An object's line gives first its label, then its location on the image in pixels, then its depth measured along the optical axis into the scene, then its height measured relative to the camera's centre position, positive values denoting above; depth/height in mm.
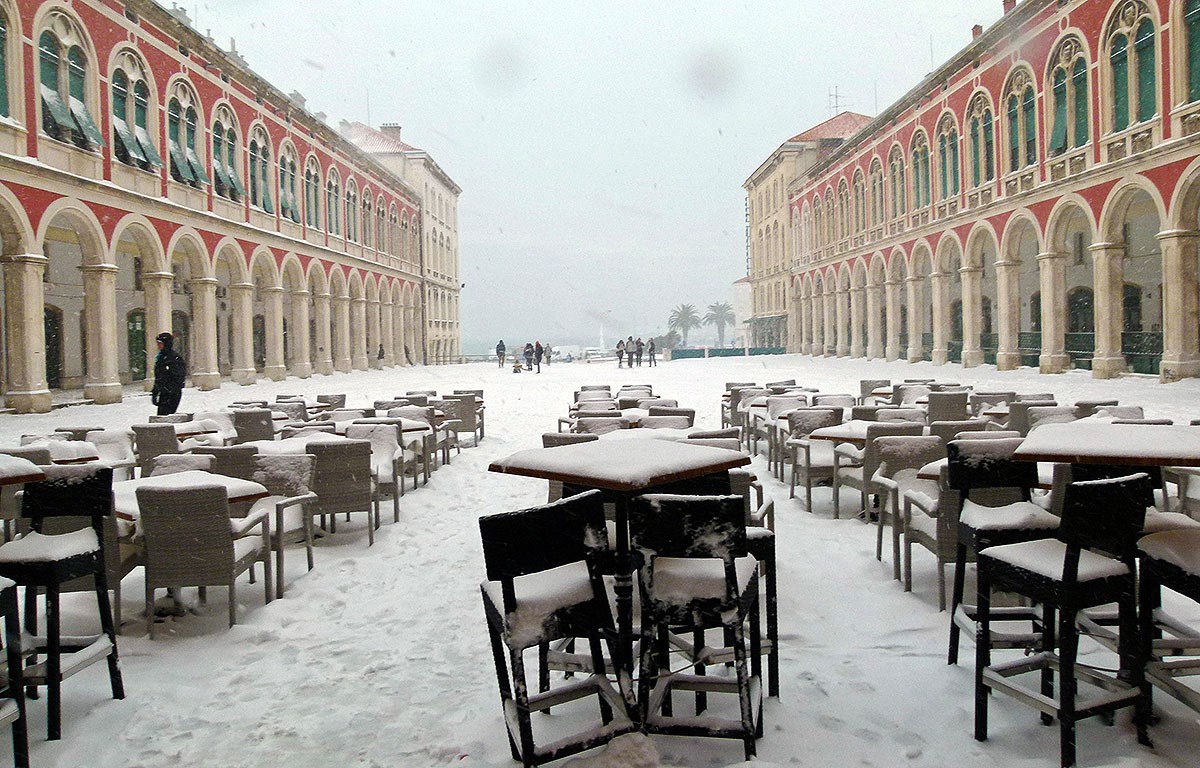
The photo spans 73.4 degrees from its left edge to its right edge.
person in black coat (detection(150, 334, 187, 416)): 12477 +115
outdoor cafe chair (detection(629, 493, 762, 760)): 3045 -840
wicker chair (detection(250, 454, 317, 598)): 6105 -737
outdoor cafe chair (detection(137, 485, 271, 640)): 4730 -896
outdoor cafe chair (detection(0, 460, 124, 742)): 3553 -783
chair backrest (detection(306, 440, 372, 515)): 6918 -832
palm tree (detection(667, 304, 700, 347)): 152000 +10436
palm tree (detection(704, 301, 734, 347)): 147375 +10999
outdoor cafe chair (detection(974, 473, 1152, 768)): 3066 -866
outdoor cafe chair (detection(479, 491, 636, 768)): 3035 -853
